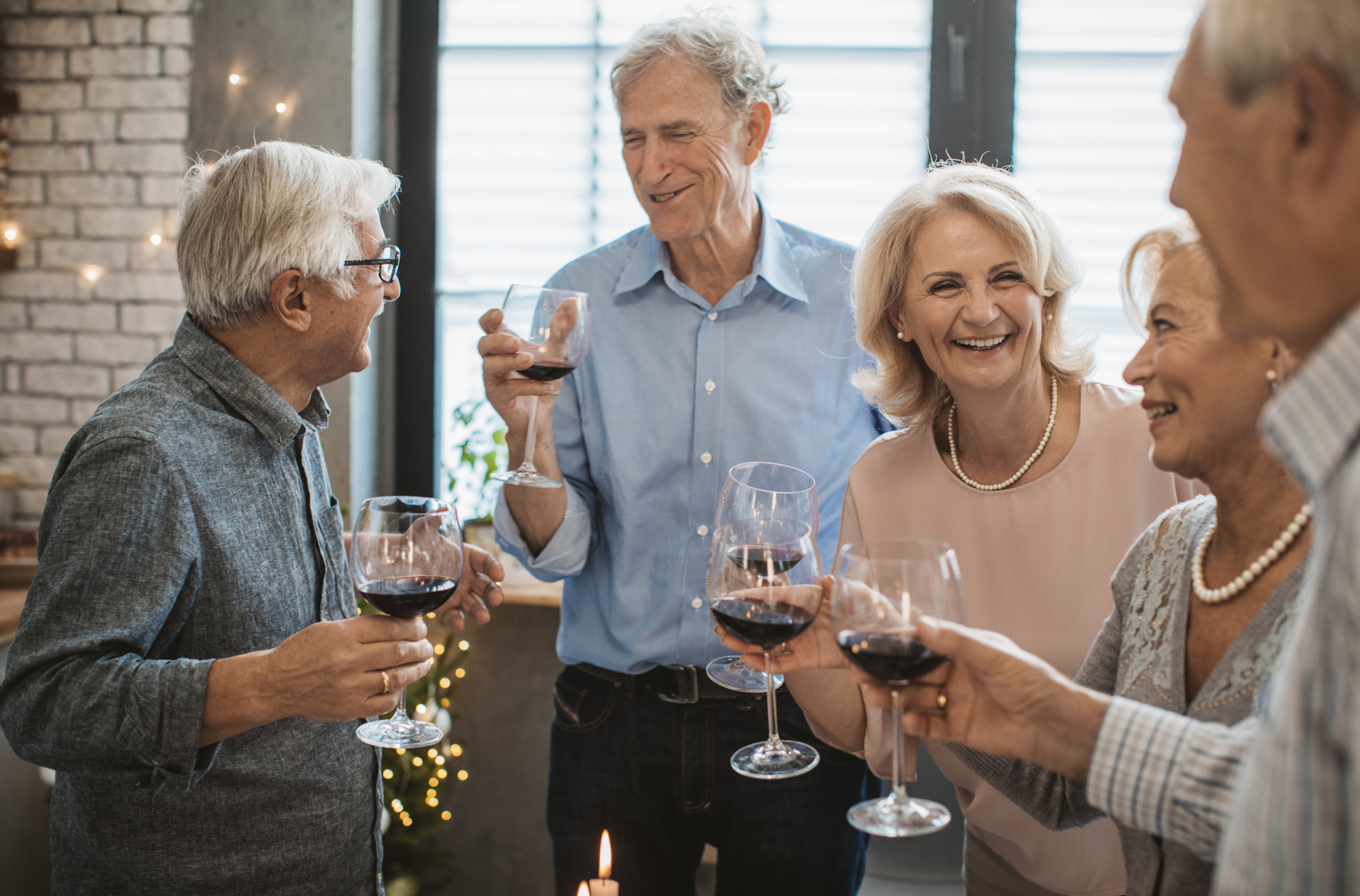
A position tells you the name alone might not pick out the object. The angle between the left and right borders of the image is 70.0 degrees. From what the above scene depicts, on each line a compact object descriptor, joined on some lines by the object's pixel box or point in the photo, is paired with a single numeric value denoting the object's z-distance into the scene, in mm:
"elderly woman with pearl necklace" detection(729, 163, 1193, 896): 1541
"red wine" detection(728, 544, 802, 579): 1146
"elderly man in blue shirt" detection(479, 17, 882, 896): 1771
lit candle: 942
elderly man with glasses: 1165
